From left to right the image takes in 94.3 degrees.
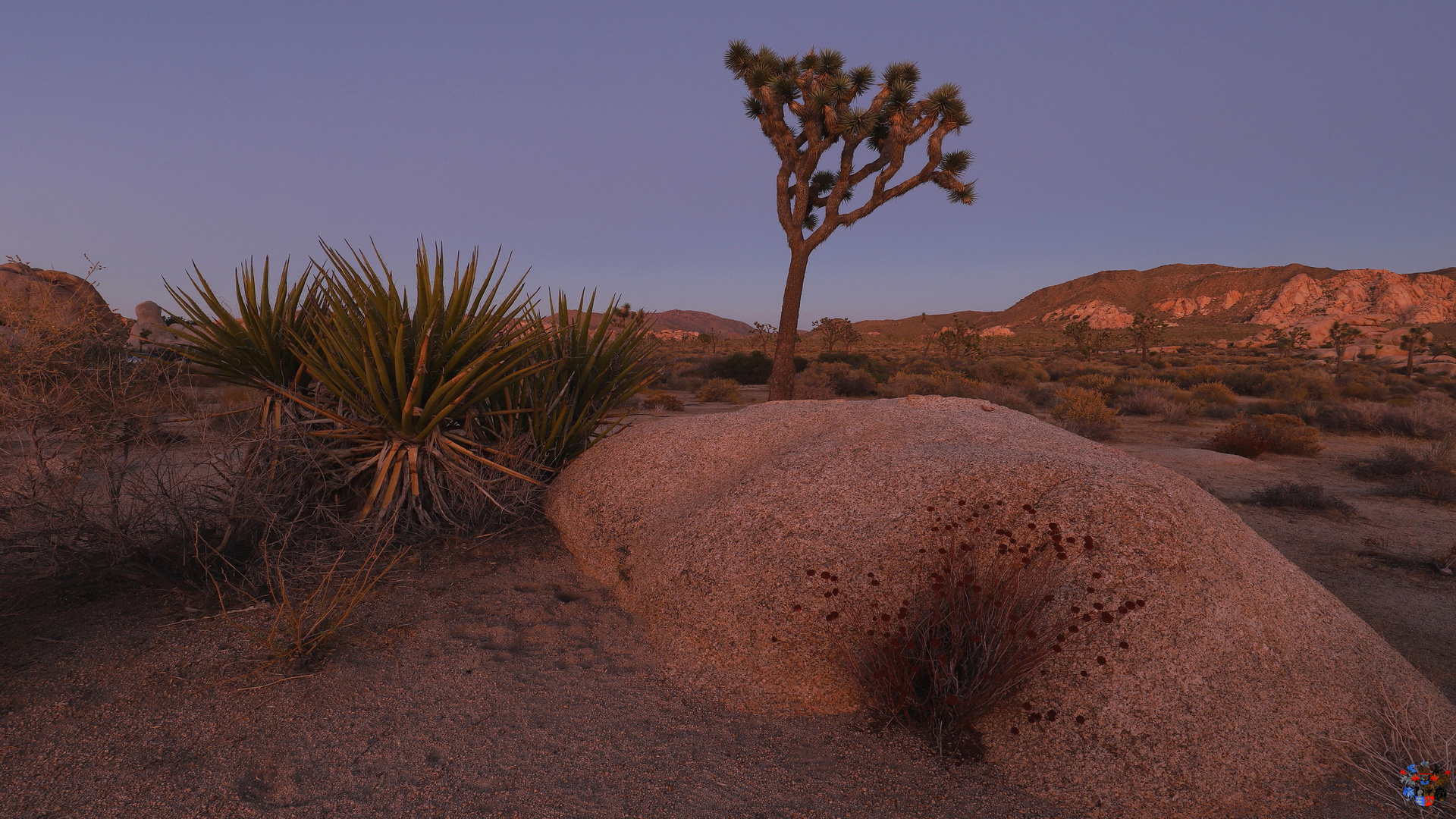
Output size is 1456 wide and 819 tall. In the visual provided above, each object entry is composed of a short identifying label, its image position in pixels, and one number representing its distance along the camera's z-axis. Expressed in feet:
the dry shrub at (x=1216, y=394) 57.67
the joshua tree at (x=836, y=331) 150.20
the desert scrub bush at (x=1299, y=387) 63.82
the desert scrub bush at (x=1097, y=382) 65.77
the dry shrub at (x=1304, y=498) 23.36
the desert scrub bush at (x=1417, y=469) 25.71
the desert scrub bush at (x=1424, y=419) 39.45
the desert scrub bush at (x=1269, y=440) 35.09
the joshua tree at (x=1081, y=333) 138.82
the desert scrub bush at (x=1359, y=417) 43.88
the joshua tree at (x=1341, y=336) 98.69
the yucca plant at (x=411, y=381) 14.10
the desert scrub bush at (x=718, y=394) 62.13
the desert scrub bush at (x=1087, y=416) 40.81
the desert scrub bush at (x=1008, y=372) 81.61
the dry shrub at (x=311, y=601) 10.25
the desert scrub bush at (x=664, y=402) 52.70
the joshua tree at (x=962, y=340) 121.39
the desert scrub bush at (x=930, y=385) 60.08
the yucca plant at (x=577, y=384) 17.52
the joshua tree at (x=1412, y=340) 84.64
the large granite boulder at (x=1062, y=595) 8.34
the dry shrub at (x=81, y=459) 11.38
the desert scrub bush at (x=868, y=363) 89.13
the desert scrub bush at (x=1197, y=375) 78.07
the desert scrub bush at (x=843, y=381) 67.21
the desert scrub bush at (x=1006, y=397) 54.60
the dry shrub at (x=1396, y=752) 7.98
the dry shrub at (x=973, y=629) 8.89
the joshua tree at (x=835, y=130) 43.83
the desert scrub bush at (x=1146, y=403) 51.88
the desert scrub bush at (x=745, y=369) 85.76
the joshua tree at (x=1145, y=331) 124.36
